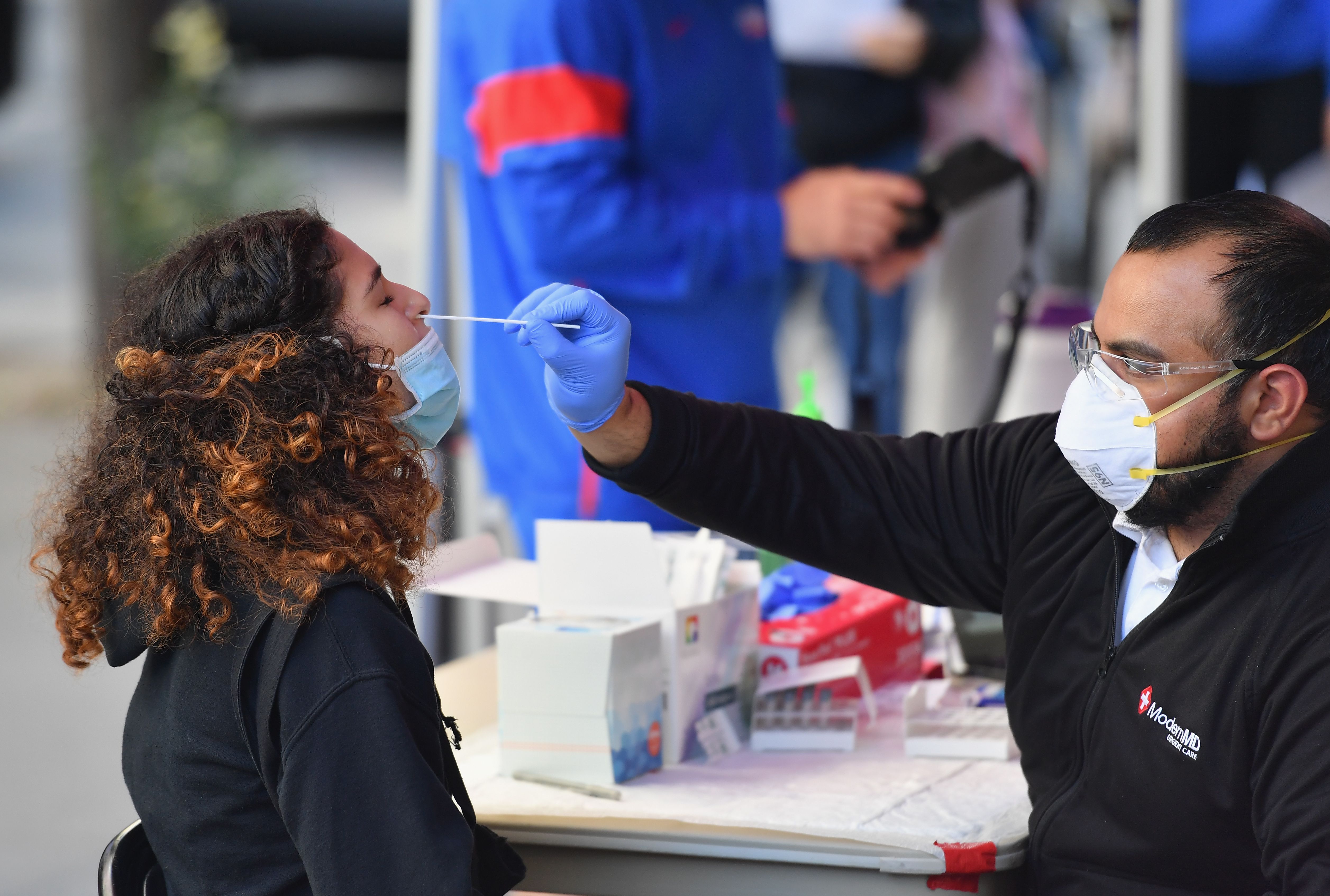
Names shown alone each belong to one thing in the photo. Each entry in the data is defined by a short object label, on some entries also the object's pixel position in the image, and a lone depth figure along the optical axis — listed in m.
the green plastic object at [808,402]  7.24
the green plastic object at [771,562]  7.15
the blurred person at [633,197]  7.45
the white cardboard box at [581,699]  6.83
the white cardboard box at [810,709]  6.92
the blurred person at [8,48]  17.09
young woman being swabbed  6.49
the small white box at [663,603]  6.88
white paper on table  6.75
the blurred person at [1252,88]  8.58
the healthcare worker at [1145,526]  6.63
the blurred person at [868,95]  9.07
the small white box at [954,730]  6.89
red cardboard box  6.97
